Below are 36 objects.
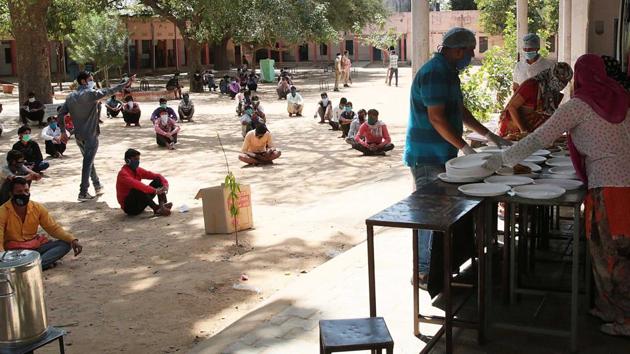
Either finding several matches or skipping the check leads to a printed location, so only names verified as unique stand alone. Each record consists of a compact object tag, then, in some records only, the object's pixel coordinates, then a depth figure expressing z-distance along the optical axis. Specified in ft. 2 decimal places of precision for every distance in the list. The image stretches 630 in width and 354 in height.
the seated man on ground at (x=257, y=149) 43.16
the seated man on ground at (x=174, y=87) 88.12
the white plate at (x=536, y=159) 16.77
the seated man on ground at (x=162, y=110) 51.67
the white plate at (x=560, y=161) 16.19
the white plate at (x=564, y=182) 13.89
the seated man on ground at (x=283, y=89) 86.74
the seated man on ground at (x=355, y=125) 48.11
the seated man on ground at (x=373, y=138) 45.19
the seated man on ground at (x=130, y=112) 63.26
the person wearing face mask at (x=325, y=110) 61.41
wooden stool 10.68
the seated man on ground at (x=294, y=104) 67.41
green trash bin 116.06
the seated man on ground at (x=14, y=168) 30.16
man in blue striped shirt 15.90
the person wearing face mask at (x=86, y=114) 34.22
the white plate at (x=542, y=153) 17.73
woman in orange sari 20.07
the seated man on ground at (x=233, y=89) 88.58
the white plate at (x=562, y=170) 15.34
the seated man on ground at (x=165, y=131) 50.98
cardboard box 27.40
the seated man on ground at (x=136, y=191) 31.50
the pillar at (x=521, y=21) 41.50
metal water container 14.08
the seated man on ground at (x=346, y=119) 53.36
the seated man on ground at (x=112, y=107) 69.77
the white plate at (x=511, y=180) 14.28
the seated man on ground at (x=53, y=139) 47.80
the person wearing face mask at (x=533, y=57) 24.31
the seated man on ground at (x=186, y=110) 65.21
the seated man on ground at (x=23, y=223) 22.74
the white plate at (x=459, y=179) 14.85
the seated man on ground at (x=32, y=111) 63.91
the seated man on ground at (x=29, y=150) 38.65
